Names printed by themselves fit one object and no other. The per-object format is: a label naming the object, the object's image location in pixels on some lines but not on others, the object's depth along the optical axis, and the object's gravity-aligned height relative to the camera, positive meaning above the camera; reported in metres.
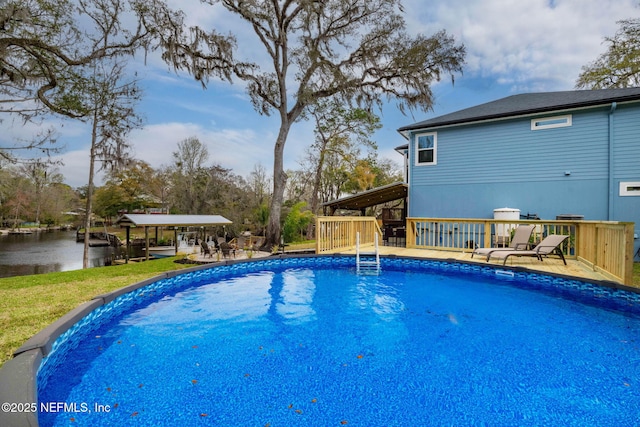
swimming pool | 2.36 -1.51
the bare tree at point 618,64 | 13.16 +8.08
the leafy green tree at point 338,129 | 21.22 +6.79
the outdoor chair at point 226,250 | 12.17 -1.35
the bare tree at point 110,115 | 13.00 +4.51
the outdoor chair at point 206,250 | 12.76 -1.43
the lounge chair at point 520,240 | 7.20 -0.40
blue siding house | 8.90 +2.25
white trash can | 9.23 +0.24
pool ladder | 7.77 -1.15
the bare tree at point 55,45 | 7.20 +4.58
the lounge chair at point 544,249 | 6.60 -0.56
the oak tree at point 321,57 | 12.35 +7.06
